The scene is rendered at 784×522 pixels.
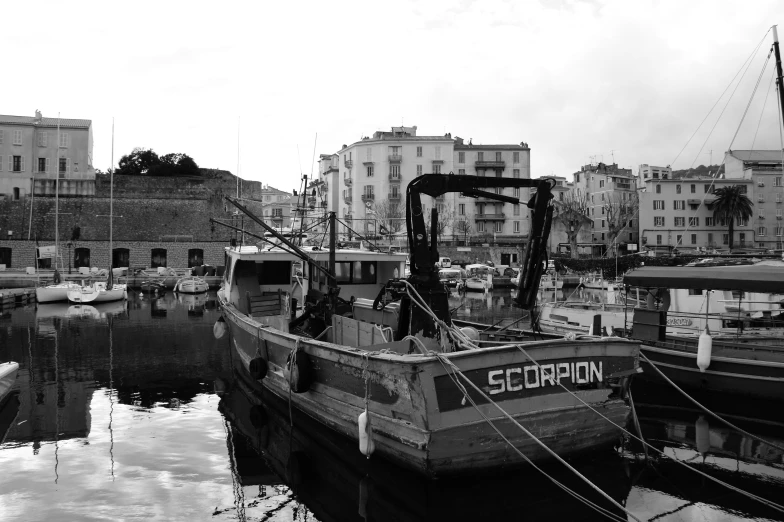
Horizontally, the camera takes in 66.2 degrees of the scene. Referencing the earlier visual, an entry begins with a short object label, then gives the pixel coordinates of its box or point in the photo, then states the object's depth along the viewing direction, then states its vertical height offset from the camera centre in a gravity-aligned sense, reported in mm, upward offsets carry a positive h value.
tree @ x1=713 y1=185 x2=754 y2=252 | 56625 +5035
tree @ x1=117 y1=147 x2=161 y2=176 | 58844 +8828
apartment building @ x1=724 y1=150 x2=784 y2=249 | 59719 +5572
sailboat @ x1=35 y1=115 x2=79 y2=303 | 30906 -2156
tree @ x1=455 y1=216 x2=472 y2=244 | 61075 +2963
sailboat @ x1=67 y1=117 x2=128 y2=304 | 30953 -2228
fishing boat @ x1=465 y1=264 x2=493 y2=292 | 42438 -1706
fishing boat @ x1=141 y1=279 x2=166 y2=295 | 38531 -2339
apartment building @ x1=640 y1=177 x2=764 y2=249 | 59750 +3624
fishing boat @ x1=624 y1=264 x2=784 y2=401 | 10891 -1724
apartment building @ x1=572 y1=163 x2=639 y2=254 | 64562 +6847
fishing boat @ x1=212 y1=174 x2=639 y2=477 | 6559 -1505
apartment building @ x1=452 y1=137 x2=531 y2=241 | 63719 +5958
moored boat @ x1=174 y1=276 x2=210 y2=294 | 38062 -2124
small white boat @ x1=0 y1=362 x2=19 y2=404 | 10398 -2215
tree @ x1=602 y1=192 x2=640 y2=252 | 58188 +4719
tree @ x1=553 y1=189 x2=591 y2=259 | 56531 +4155
